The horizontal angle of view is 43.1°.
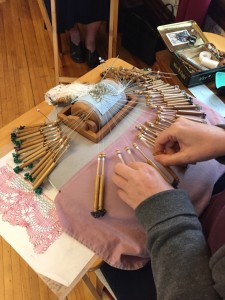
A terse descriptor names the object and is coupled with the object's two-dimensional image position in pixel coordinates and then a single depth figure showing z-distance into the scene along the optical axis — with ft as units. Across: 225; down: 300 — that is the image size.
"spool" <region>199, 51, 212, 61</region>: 4.43
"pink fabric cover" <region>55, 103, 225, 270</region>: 2.28
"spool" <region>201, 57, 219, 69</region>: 4.29
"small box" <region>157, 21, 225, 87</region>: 4.21
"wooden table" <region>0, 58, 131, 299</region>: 2.91
